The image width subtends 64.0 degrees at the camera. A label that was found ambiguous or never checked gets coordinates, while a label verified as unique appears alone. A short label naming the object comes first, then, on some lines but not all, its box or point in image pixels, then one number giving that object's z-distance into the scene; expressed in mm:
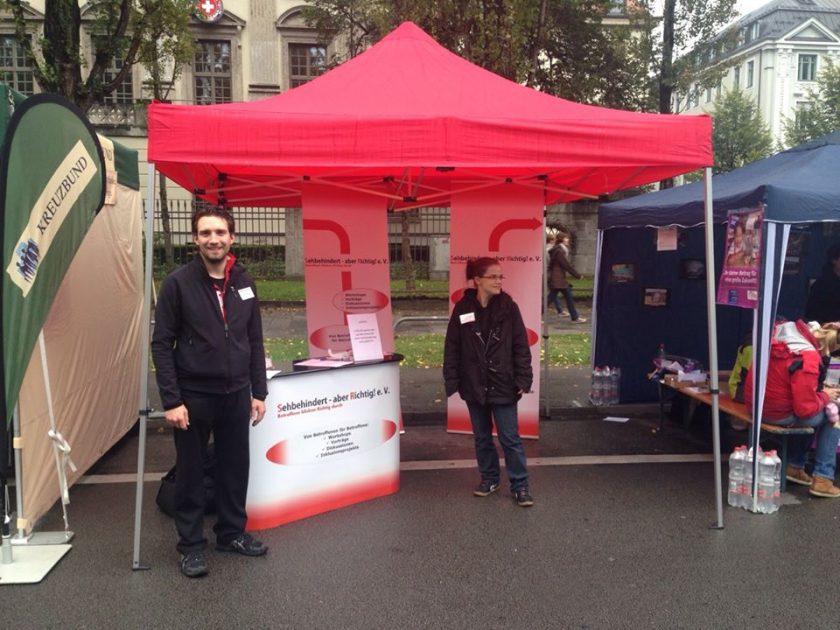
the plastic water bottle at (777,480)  4516
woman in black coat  4527
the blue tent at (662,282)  6676
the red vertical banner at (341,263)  6059
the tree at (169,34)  10141
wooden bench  4664
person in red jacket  4574
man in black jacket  3514
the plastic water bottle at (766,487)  4508
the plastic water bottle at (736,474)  4605
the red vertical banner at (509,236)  6016
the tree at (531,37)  12141
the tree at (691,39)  14742
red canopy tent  3809
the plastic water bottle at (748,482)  4574
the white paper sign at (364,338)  5121
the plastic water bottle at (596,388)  7254
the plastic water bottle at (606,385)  7219
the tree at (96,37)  9266
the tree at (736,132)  34625
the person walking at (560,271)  13109
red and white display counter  4203
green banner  3357
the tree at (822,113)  30891
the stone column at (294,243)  19500
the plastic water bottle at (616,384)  7238
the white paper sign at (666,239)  6496
